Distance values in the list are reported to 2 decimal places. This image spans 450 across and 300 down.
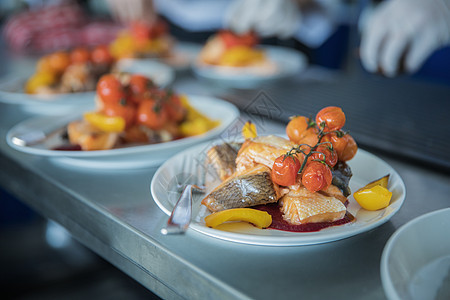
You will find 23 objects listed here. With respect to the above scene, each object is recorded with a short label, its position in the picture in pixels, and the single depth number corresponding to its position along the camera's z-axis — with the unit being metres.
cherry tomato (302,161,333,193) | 0.83
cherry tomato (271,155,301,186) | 0.84
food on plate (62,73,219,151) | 1.26
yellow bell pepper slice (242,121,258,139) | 1.00
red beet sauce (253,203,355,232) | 0.83
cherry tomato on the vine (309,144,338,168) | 0.87
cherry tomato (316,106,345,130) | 0.89
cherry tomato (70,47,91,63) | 1.94
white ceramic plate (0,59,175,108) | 1.76
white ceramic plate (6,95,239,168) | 1.16
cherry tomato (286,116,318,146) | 0.91
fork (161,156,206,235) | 0.75
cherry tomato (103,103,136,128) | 1.30
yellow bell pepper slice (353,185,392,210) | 0.86
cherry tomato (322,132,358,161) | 0.90
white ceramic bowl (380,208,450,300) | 0.66
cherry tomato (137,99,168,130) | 1.31
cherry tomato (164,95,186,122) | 1.36
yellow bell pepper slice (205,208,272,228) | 0.83
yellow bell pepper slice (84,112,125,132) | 1.29
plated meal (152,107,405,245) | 0.82
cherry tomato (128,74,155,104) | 1.36
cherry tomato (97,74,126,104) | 1.32
